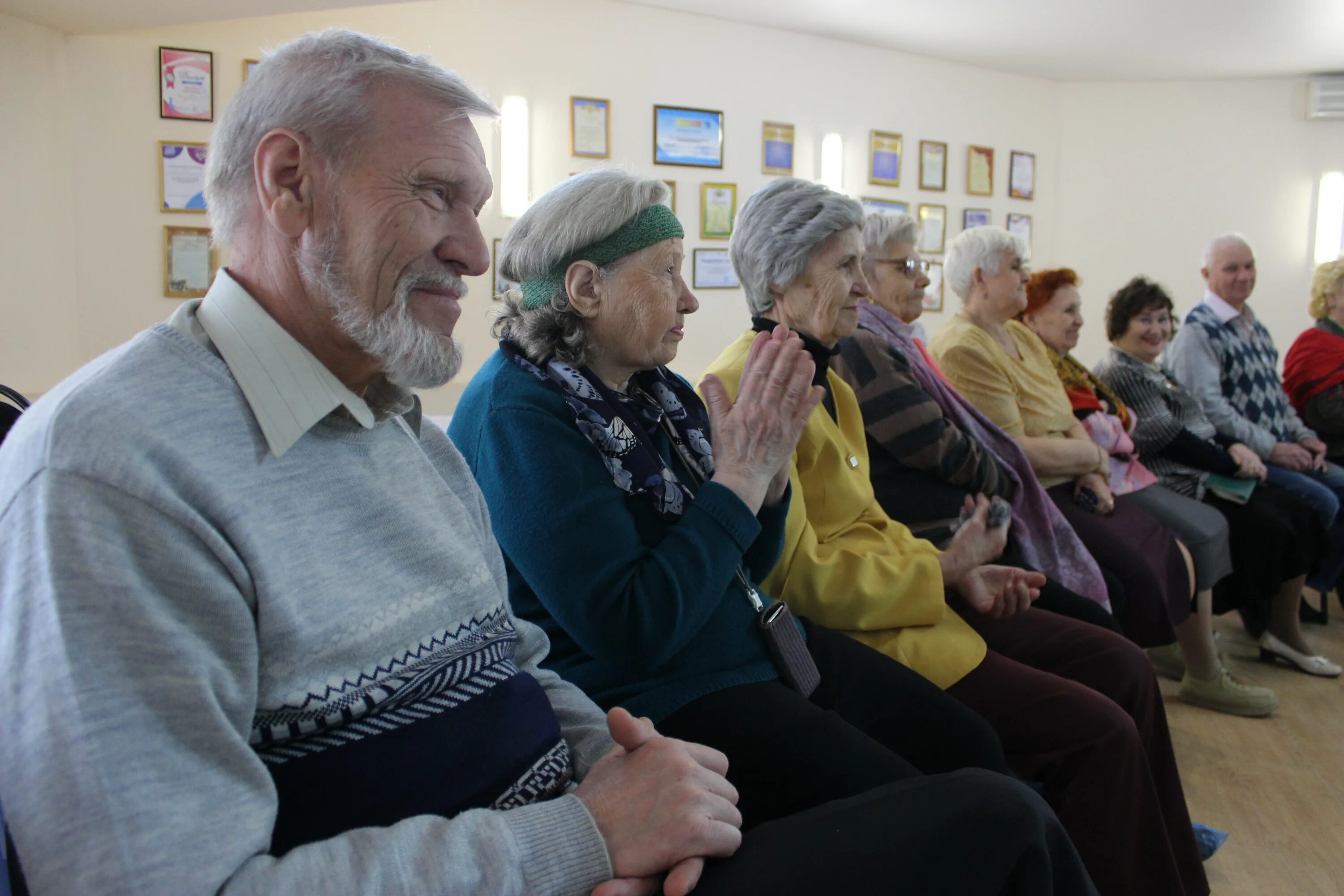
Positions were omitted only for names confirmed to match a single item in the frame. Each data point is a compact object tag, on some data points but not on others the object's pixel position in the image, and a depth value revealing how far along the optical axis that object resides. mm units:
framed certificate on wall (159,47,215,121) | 4078
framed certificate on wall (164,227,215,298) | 4160
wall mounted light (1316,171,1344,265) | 7148
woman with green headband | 1309
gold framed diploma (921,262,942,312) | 6703
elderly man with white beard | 681
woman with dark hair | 3467
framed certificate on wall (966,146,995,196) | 6863
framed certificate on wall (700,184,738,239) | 5664
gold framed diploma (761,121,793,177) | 5867
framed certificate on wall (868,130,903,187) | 6355
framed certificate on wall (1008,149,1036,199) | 7117
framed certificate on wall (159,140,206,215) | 4113
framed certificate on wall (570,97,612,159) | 5141
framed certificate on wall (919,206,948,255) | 6637
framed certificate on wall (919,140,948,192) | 6605
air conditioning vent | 7016
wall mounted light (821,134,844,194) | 6152
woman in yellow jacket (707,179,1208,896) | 1699
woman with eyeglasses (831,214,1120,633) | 2355
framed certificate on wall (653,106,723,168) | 5457
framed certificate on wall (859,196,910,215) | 6328
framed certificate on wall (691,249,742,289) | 5699
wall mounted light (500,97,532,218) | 4934
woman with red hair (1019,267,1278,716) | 3064
